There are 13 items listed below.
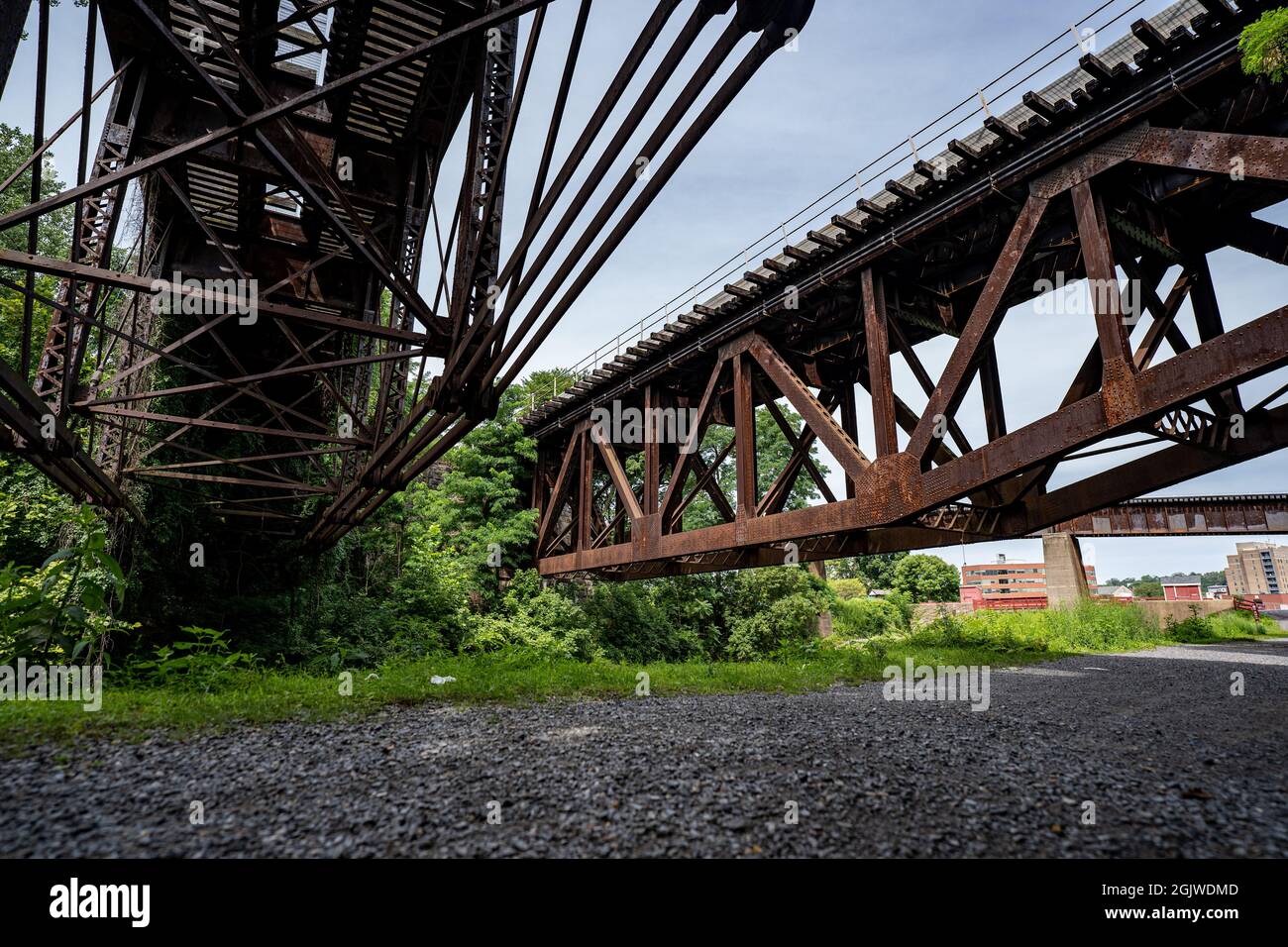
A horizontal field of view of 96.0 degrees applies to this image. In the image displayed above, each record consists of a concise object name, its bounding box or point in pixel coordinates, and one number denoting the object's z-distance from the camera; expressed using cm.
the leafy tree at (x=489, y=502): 1911
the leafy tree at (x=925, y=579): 5522
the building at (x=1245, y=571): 12086
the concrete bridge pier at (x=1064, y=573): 2502
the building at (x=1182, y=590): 6962
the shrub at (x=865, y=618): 3022
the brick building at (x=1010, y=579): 14488
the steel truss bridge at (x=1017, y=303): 623
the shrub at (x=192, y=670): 939
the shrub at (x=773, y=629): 2405
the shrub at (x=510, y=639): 1709
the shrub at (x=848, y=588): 4022
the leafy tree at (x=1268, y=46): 470
